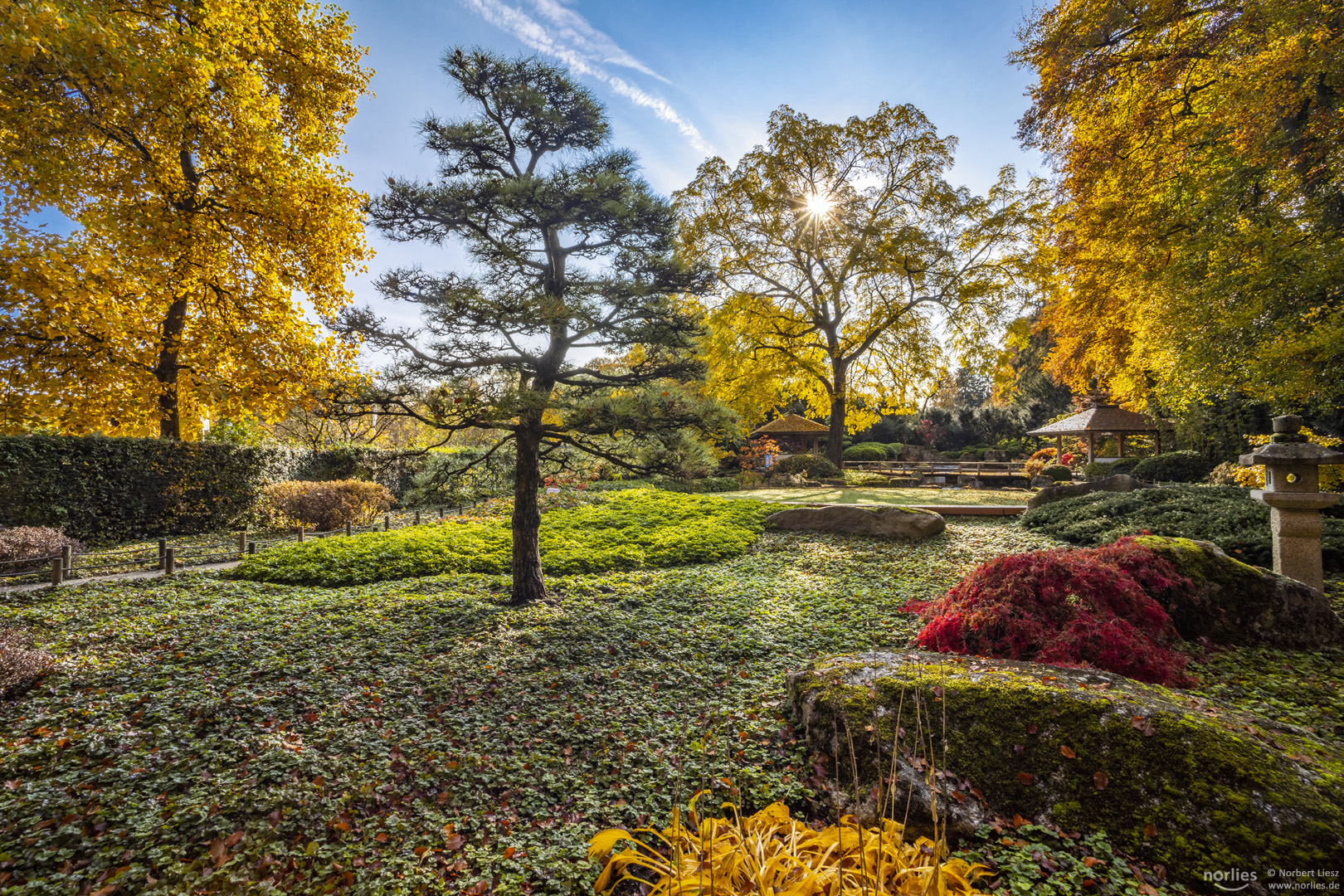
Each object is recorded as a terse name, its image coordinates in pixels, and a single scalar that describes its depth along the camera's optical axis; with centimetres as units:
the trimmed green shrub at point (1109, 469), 1594
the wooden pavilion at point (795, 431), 2305
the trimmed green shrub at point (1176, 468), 1376
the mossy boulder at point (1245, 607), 431
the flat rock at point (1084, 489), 1038
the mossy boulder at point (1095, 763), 183
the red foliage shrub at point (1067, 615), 363
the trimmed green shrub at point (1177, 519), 610
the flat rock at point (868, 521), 908
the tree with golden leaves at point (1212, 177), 605
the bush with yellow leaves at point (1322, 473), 686
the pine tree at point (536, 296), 496
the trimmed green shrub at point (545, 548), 719
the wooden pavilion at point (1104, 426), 1661
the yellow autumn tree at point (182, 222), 568
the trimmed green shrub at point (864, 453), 2689
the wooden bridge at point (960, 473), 1945
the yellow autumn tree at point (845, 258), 1678
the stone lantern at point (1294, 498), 478
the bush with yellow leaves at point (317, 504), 1117
